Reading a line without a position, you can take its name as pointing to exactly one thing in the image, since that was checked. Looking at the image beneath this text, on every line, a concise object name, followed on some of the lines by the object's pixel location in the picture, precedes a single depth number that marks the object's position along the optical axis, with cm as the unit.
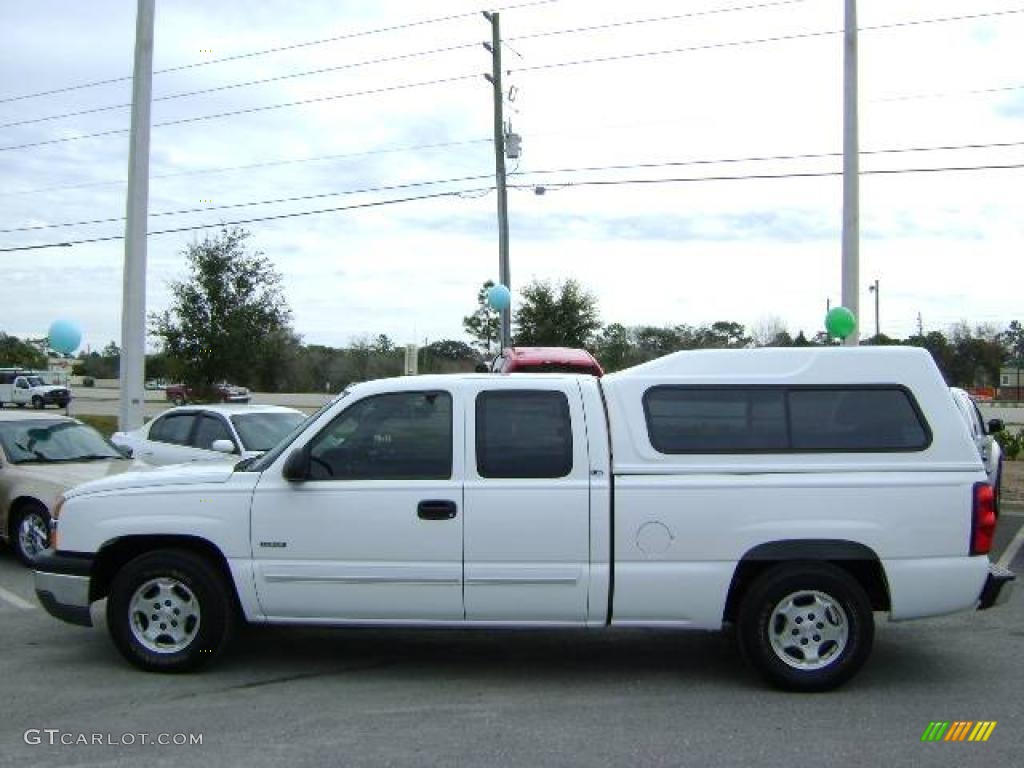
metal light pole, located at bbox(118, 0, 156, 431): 1603
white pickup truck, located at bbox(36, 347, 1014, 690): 569
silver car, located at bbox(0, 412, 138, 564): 972
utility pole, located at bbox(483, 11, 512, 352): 2528
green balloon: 1580
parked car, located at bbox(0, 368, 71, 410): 5000
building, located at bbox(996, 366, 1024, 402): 7975
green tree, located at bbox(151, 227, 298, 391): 2250
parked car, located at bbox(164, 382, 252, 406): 2375
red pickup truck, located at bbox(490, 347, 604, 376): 1456
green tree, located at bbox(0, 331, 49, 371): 8807
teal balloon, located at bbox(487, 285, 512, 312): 2160
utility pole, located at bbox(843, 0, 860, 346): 1666
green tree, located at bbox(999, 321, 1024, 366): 9300
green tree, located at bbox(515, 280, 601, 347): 3416
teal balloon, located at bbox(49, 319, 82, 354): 2025
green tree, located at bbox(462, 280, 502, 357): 3806
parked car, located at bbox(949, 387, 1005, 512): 1120
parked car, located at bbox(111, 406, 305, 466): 1191
